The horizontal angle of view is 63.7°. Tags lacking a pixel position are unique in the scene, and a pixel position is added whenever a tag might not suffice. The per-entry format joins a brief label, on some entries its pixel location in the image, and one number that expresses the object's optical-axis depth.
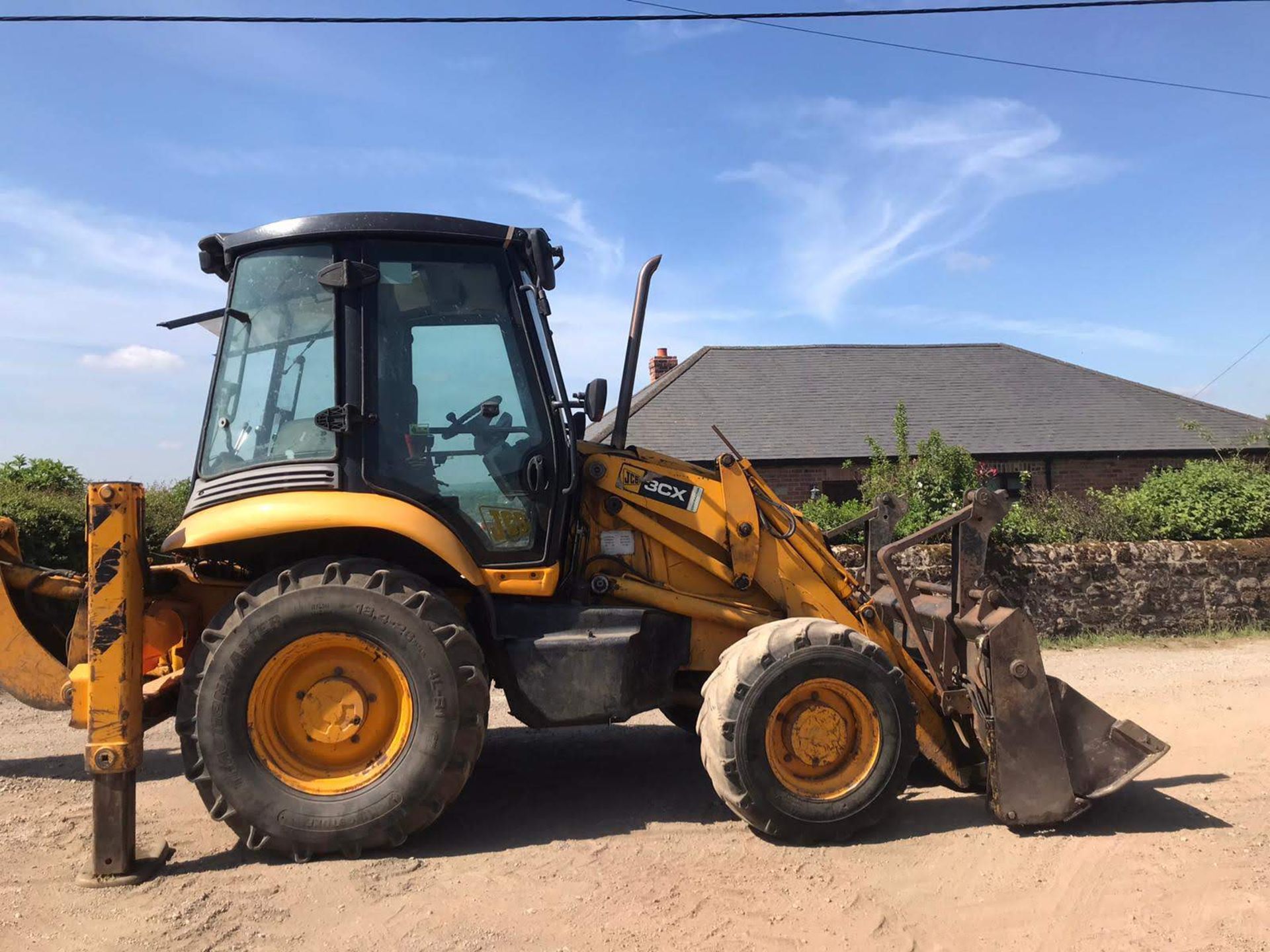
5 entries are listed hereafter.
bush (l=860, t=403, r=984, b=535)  13.04
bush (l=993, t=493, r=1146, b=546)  11.58
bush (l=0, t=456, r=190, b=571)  9.49
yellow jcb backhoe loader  4.40
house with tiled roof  18.81
